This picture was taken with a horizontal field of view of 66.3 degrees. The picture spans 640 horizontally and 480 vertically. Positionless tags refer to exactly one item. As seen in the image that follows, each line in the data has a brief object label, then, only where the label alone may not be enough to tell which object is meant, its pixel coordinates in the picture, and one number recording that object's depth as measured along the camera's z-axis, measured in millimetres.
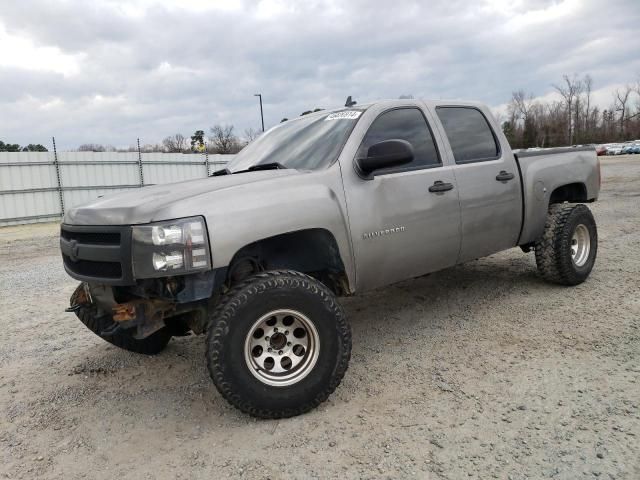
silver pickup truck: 2746
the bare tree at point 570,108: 89612
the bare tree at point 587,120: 89425
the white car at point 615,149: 55625
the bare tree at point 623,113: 89000
